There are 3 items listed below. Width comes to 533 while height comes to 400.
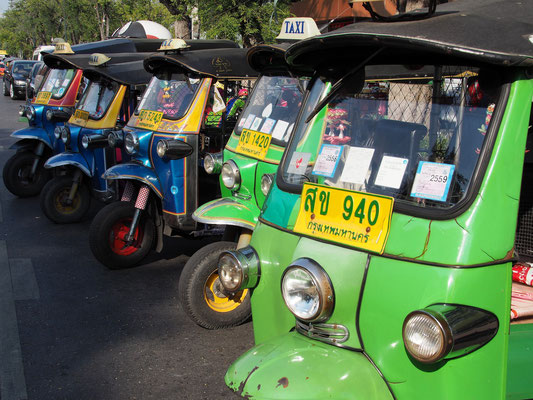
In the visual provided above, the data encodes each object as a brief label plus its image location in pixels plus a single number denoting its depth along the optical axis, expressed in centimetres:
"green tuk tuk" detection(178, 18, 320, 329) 447
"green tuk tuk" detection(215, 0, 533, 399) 208
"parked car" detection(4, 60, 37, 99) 2741
